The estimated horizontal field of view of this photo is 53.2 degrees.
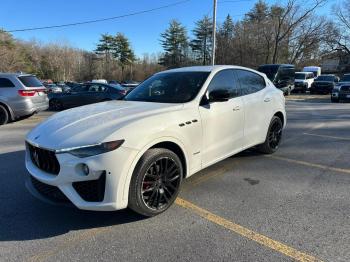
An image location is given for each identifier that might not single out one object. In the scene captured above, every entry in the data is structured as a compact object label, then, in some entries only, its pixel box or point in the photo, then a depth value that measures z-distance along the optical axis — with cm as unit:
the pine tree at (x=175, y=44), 7556
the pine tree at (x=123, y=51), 8556
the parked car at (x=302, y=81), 3116
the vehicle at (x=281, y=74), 2489
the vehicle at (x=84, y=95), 1541
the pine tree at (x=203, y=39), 7181
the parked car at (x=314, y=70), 3850
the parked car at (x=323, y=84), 2910
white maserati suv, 341
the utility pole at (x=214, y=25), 2469
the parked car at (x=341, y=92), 2020
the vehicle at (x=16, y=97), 1136
